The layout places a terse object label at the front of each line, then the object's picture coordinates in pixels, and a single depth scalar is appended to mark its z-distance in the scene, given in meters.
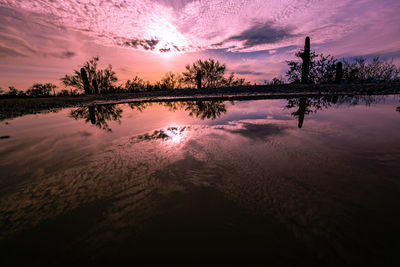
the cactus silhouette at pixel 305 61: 13.19
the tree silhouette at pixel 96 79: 19.98
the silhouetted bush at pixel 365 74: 14.22
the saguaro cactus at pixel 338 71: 13.45
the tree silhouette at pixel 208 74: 25.52
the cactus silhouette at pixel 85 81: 16.36
